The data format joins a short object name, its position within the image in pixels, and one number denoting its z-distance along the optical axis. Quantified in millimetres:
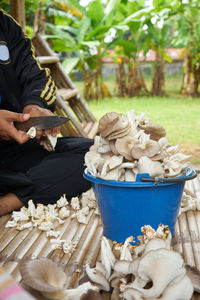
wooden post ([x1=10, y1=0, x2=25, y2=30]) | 3367
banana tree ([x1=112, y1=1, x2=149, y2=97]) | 8297
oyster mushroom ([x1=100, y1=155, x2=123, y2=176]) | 1675
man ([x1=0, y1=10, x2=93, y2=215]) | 2246
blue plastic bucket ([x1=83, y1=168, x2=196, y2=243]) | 1662
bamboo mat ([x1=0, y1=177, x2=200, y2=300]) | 1646
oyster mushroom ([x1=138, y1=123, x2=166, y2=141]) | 1861
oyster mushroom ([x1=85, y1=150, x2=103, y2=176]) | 1763
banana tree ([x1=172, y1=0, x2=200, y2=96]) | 8461
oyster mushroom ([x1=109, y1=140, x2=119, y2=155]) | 1755
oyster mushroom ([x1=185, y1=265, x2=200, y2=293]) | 1394
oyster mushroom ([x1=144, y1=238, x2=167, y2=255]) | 1381
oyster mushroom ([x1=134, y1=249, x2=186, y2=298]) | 1227
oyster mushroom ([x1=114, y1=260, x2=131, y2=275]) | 1348
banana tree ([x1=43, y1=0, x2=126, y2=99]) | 7609
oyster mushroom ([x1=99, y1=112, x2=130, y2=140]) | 1724
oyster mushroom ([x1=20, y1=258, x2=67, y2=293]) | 1279
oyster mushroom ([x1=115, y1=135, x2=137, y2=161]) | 1711
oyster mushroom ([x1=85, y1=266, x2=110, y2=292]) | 1421
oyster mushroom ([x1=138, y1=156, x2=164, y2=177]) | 1642
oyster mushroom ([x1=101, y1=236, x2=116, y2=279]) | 1442
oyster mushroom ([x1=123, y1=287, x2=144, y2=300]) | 1249
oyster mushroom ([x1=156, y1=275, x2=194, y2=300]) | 1242
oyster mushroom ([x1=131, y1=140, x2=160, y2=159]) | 1674
